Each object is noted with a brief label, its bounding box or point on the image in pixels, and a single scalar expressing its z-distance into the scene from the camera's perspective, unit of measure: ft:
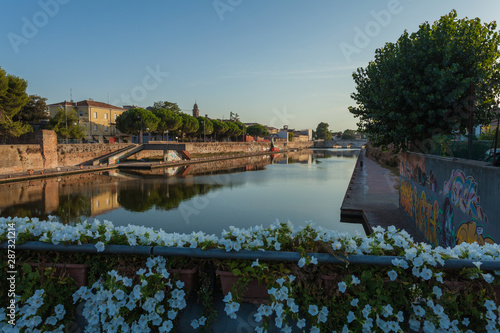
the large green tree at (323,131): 589.32
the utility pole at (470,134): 21.71
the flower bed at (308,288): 6.97
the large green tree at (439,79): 34.76
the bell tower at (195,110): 338.75
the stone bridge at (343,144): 505.66
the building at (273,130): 494.09
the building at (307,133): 587.02
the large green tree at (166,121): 186.09
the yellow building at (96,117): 178.40
